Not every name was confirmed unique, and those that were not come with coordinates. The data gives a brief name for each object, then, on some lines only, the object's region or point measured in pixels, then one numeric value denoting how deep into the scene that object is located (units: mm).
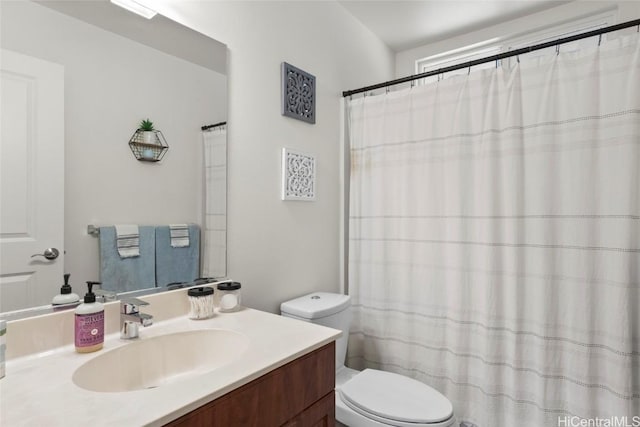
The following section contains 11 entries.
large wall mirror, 917
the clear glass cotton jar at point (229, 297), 1336
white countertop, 648
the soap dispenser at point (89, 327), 930
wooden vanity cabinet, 764
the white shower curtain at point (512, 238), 1450
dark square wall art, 1718
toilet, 1321
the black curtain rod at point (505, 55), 1440
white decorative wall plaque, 1730
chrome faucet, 1038
